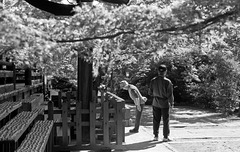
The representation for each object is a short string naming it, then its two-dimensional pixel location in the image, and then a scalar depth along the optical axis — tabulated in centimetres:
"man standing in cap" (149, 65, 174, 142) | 916
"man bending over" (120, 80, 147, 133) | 1009
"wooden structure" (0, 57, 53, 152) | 371
